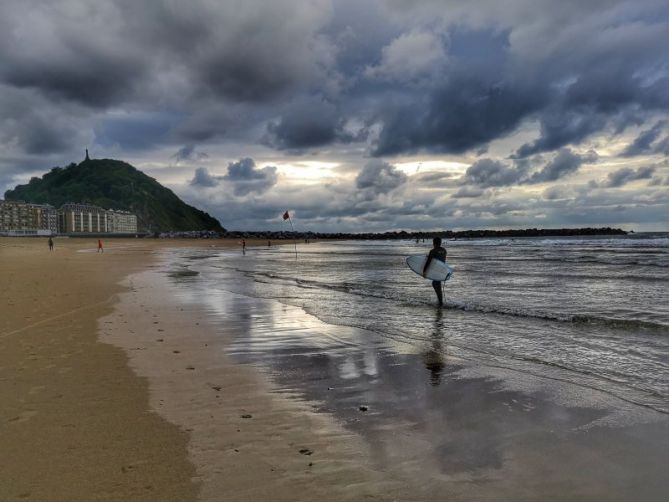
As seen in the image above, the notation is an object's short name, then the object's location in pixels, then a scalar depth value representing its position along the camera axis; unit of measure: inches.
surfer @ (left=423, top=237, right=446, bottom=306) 707.4
